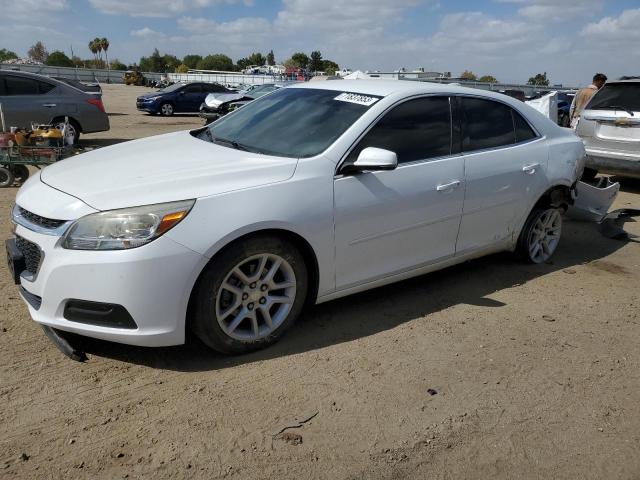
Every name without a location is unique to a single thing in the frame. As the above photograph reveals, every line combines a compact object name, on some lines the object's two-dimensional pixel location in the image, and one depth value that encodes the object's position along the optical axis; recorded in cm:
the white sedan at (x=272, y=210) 297
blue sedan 2258
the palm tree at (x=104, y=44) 11819
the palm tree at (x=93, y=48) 11931
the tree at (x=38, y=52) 11809
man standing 1134
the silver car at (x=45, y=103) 1081
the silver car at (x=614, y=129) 827
